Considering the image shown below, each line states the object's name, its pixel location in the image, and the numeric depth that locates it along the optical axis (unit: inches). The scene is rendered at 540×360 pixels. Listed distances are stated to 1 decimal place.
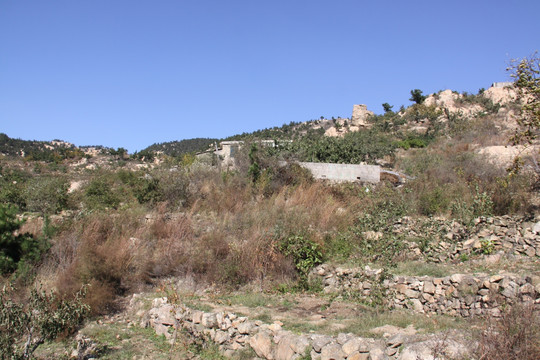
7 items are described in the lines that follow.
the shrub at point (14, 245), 328.8
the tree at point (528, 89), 353.4
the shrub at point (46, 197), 484.7
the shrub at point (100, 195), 487.8
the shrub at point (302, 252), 344.5
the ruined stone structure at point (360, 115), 1291.5
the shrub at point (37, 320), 187.3
